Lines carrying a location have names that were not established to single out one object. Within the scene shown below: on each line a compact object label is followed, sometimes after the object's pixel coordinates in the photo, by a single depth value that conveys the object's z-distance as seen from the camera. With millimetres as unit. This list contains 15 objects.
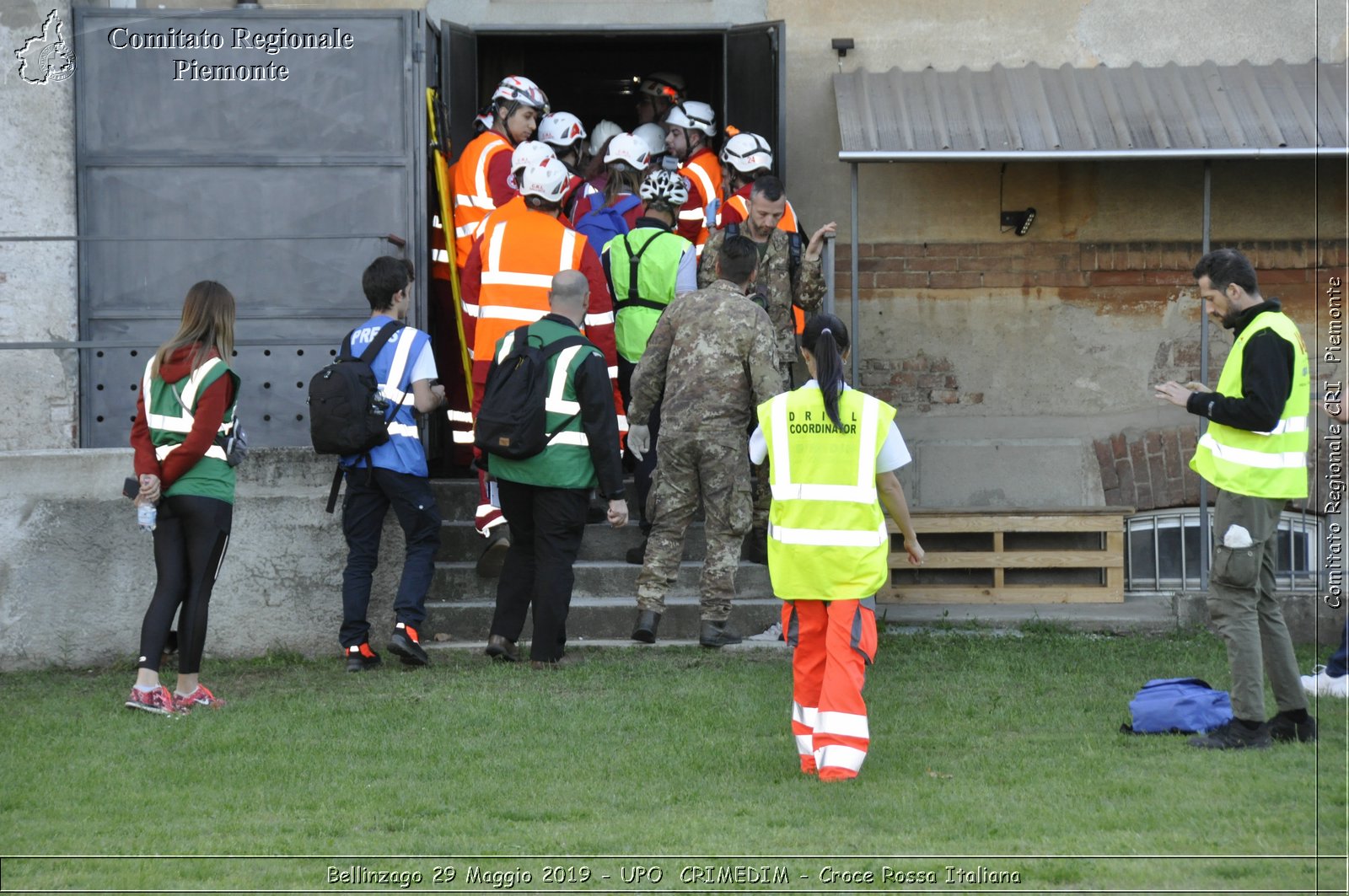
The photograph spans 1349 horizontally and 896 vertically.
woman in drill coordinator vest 11305
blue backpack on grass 12320
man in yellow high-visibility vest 11602
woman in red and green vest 13508
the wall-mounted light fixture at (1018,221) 20344
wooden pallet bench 18453
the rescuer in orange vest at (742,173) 17750
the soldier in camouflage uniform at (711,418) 15461
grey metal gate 18156
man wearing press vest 15289
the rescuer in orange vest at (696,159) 18672
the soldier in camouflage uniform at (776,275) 16562
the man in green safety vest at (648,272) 17125
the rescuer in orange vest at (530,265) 16312
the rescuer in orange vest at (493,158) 18062
